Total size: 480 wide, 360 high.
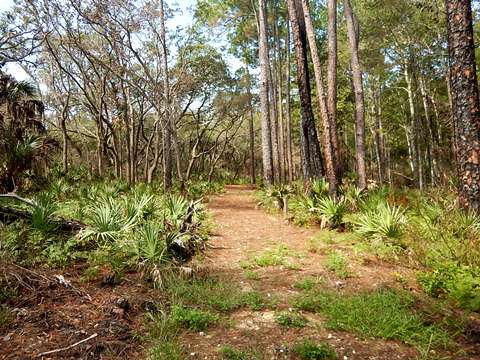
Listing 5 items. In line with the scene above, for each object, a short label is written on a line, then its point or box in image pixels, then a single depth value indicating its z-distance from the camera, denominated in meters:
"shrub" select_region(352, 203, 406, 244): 7.07
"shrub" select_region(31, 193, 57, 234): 6.62
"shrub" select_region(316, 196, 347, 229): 8.98
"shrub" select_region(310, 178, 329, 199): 10.79
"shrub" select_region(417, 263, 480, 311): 4.70
